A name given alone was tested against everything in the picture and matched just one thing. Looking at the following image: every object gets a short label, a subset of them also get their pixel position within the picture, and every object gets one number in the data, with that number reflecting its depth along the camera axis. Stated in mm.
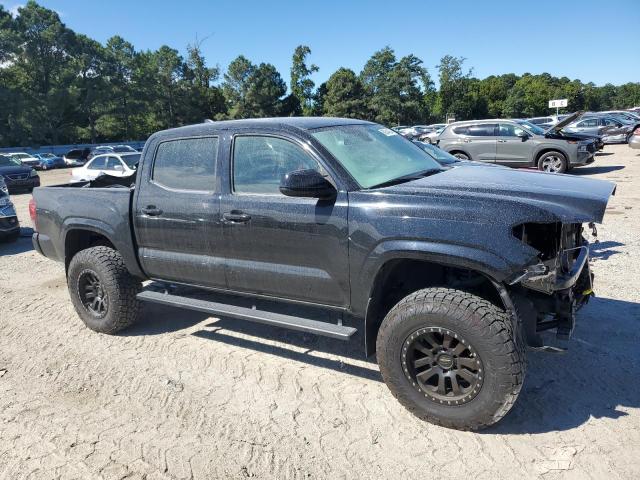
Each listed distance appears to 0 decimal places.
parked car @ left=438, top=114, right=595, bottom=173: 14344
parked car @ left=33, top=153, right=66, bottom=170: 40062
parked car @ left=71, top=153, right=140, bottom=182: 14797
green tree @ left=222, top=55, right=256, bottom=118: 67062
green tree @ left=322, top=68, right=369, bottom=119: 65562
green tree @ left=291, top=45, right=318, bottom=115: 69750
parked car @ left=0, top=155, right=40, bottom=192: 18047
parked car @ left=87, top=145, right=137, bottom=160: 35125
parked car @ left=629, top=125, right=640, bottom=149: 18783
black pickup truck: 2912
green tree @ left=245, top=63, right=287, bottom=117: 65688
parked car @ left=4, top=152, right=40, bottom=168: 38394
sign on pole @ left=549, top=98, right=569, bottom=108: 35531
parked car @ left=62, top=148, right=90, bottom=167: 41681
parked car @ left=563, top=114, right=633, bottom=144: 23655
